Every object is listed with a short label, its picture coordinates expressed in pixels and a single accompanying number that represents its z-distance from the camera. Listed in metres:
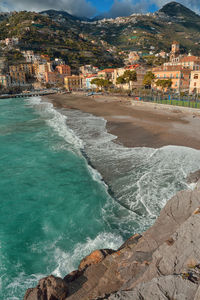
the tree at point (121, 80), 73.49
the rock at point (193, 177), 13.28
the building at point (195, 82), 55.42
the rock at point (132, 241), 7.35
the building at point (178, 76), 66.12
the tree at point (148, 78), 61.69
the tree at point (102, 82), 84.11
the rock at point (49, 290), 5.44
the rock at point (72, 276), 6.47
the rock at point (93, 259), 7.04
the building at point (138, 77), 80.26
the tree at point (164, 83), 56.19
